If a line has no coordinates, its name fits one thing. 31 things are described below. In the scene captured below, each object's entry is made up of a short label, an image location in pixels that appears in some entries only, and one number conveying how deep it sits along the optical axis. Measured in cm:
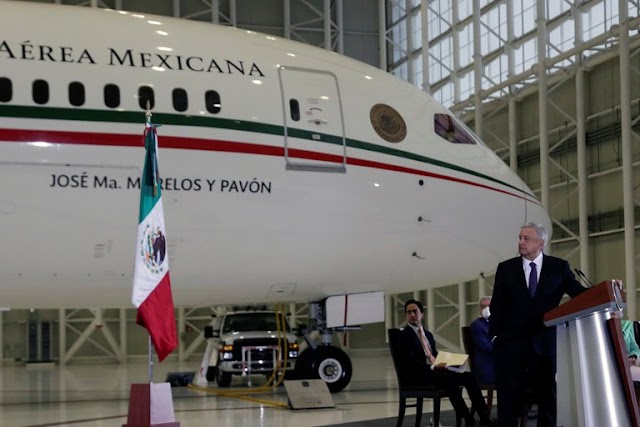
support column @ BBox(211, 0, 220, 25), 2970
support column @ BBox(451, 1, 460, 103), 2584
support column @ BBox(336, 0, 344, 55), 3116
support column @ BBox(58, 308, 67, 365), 2931
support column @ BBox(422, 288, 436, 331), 2714
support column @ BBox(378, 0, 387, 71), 3091
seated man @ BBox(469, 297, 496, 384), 968
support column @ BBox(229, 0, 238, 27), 3009
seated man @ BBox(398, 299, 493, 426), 890
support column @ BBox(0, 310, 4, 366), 2974
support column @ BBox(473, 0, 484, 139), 2355
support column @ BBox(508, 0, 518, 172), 2330
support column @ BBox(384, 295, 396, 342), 3006
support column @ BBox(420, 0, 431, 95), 2516
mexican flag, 608
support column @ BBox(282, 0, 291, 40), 3080
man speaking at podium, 629
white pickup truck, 1703
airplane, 1011
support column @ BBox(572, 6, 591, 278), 2061
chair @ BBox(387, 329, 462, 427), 872
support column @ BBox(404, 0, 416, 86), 2970
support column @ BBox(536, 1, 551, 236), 2089
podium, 499
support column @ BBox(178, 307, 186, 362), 2989
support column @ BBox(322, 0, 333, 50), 3042
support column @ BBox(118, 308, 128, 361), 2998
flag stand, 589
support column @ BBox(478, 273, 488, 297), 2284
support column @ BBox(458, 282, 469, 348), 2484
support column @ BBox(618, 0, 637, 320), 1830
